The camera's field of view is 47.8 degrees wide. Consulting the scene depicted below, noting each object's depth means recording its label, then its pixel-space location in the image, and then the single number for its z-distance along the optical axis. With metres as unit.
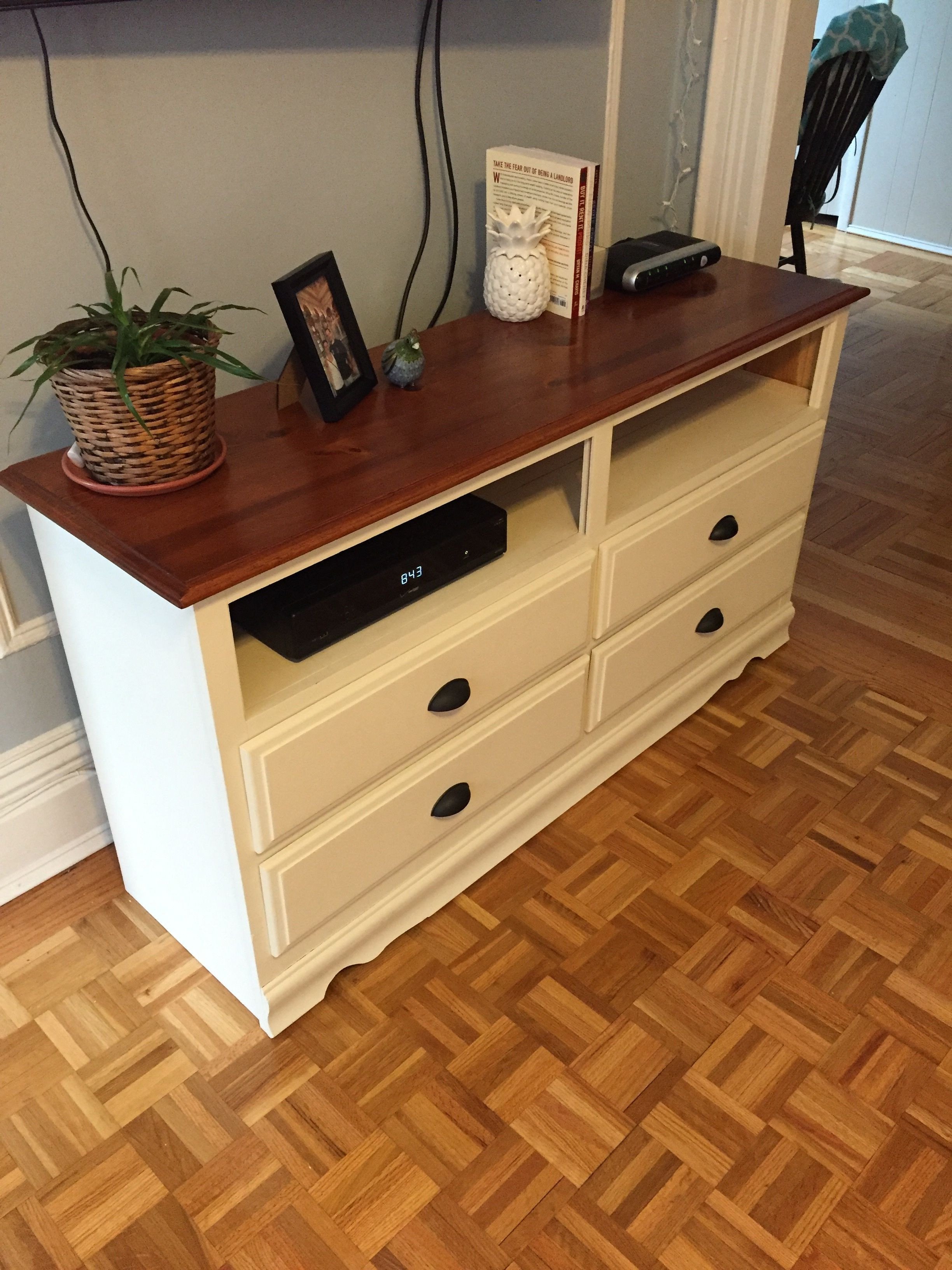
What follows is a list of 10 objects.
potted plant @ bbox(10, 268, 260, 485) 1.09
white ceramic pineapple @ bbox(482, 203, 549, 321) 1.60
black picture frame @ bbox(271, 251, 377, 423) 1.27
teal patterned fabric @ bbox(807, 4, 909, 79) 3.11
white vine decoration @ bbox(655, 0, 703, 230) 1.98
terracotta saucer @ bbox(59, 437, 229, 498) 1.17
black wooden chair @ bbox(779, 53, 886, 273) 3.09
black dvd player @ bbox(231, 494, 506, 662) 1.25
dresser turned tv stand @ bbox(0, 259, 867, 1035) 1.17
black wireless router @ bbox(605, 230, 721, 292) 1.77
